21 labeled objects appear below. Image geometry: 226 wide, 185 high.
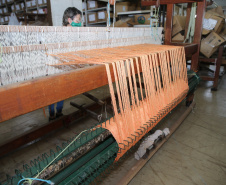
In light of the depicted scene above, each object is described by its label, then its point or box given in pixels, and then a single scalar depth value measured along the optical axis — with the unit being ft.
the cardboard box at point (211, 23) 10.93
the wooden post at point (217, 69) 10.16
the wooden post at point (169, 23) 6.65
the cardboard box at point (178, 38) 10.89
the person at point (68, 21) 6.85
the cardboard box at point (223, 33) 11.77
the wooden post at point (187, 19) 9.77
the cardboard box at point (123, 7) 14.32
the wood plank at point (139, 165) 4.00
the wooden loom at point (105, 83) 1.74
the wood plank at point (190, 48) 5.58
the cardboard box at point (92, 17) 14.68
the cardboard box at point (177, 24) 10.91
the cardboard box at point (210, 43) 10.68
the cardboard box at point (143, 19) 12.89
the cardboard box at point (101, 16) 13.88
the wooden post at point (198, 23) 6.41
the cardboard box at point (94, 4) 14.42
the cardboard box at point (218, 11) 11.54
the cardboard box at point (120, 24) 14.03
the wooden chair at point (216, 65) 10.30
